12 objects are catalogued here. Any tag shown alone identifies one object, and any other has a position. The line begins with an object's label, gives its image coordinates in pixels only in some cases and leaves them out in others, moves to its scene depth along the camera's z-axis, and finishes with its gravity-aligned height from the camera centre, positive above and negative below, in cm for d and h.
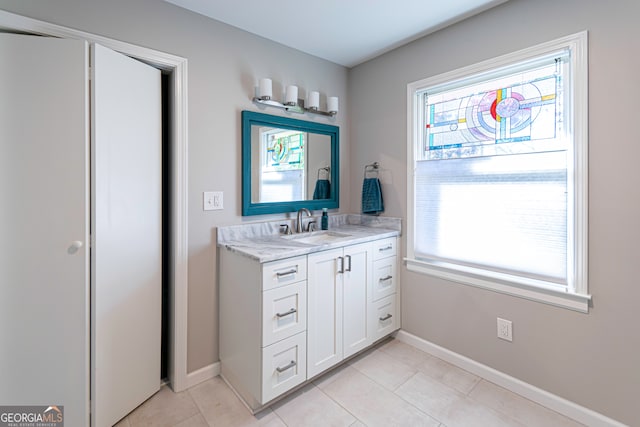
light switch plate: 197 +8
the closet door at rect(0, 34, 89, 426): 130 -5
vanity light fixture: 211 +89
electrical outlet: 188 -76
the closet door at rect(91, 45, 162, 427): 150 -12
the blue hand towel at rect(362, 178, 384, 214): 258 +14
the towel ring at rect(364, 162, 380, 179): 266 +41
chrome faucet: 242 -9
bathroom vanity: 166 -59
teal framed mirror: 216 +39
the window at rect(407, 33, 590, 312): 165 +25
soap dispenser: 254 -8
